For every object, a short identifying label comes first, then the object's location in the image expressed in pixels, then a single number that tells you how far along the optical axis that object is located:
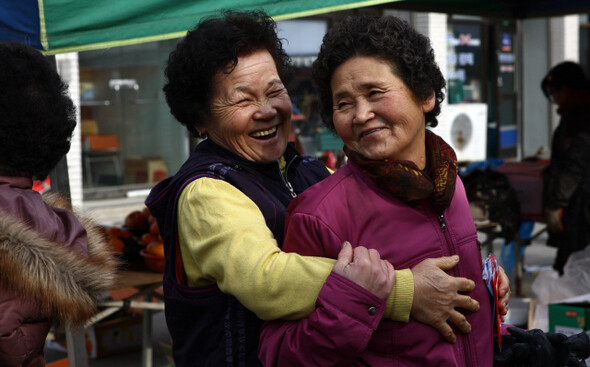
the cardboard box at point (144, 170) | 9.54
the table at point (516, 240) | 5.99
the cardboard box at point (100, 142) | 9.11
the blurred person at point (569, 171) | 5.64
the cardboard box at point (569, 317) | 3.93
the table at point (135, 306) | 2.95
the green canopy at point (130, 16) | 2.39
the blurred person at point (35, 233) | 1.93
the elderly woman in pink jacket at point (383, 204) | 1.55
